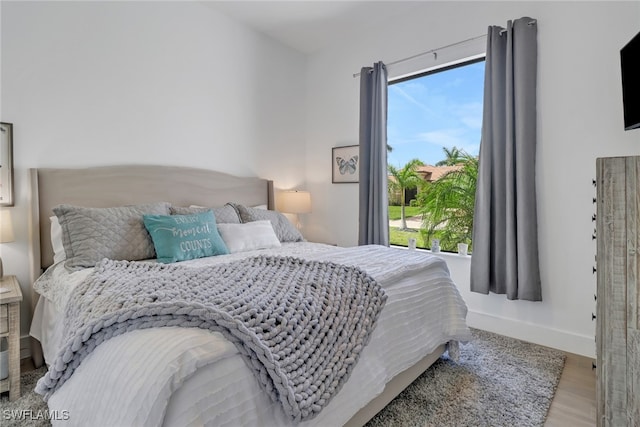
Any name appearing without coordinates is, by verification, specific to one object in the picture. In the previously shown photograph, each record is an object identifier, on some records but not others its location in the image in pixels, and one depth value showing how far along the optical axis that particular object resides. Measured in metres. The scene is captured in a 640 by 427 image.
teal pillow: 2.12
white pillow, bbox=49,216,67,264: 2.07
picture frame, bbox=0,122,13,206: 2.05
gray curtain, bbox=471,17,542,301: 2.44
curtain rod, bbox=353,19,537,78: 2.50
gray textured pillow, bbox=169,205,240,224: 2.53
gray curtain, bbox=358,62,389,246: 3.31
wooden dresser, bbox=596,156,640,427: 1.26
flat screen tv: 1.75
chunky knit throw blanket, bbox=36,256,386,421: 1.02
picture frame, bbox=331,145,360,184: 3.63
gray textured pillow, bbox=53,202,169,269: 1.95
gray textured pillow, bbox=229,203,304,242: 2.95
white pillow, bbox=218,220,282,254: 2.48
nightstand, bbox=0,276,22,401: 1.67
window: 3.02
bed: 0.89
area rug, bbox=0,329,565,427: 1.59
